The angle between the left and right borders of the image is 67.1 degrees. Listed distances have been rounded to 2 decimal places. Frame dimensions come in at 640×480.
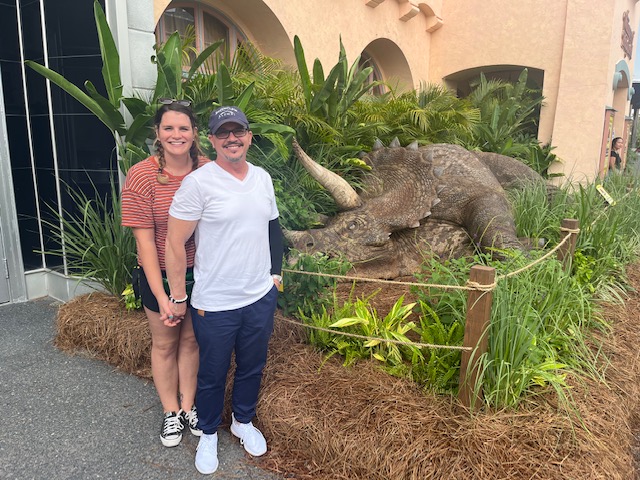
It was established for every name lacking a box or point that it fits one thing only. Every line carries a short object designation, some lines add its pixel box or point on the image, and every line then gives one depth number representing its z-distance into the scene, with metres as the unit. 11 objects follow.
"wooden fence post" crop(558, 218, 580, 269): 3.39
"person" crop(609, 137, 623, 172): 9.98
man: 1.93
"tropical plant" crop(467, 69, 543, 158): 8.00
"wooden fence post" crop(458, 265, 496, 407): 2.17
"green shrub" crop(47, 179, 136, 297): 3.63
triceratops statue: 3.92
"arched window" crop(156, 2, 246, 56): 6.37
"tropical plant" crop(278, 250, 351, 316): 2.83
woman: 2.06
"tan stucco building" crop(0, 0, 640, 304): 3.99
